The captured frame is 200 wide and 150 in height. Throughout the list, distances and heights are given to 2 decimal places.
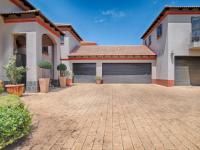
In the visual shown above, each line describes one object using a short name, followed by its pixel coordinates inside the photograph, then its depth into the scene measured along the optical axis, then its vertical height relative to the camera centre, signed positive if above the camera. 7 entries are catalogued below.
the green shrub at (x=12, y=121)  2.68 -0.83
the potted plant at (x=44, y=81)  9.93 -0.39
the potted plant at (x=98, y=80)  17.94 -0.60
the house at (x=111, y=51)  10.17 +2.21
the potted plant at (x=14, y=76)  8.56 -0.07
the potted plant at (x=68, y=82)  15.74 -0.73
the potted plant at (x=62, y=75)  13.55 -0.03
